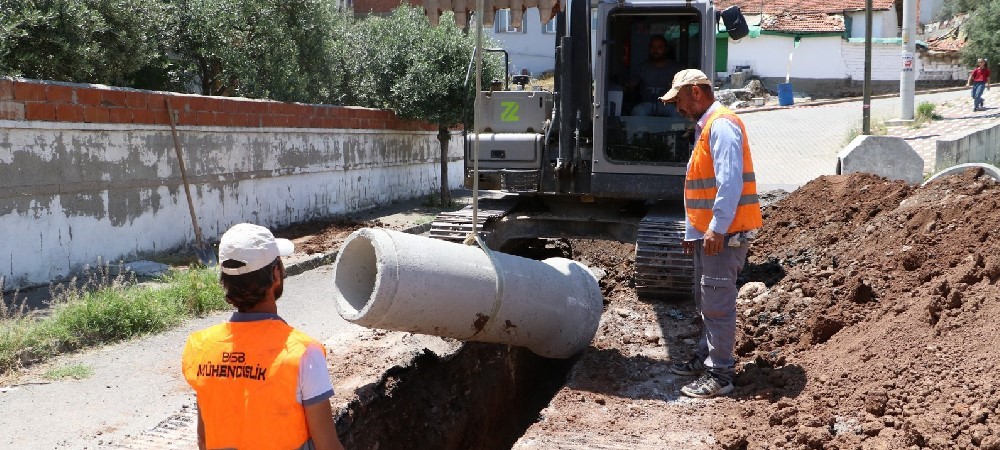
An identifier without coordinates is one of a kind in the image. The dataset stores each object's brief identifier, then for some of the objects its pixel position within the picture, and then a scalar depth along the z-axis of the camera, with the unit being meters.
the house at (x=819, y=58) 39.78
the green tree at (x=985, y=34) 34.91
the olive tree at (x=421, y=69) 16.53
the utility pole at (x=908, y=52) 21.61
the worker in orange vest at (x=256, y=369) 2.79
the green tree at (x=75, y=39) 11.23
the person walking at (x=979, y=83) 26.34
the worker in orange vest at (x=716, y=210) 5.30
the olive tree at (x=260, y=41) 15.73
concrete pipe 4.96
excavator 7.87
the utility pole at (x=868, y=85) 19.72
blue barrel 36.03
